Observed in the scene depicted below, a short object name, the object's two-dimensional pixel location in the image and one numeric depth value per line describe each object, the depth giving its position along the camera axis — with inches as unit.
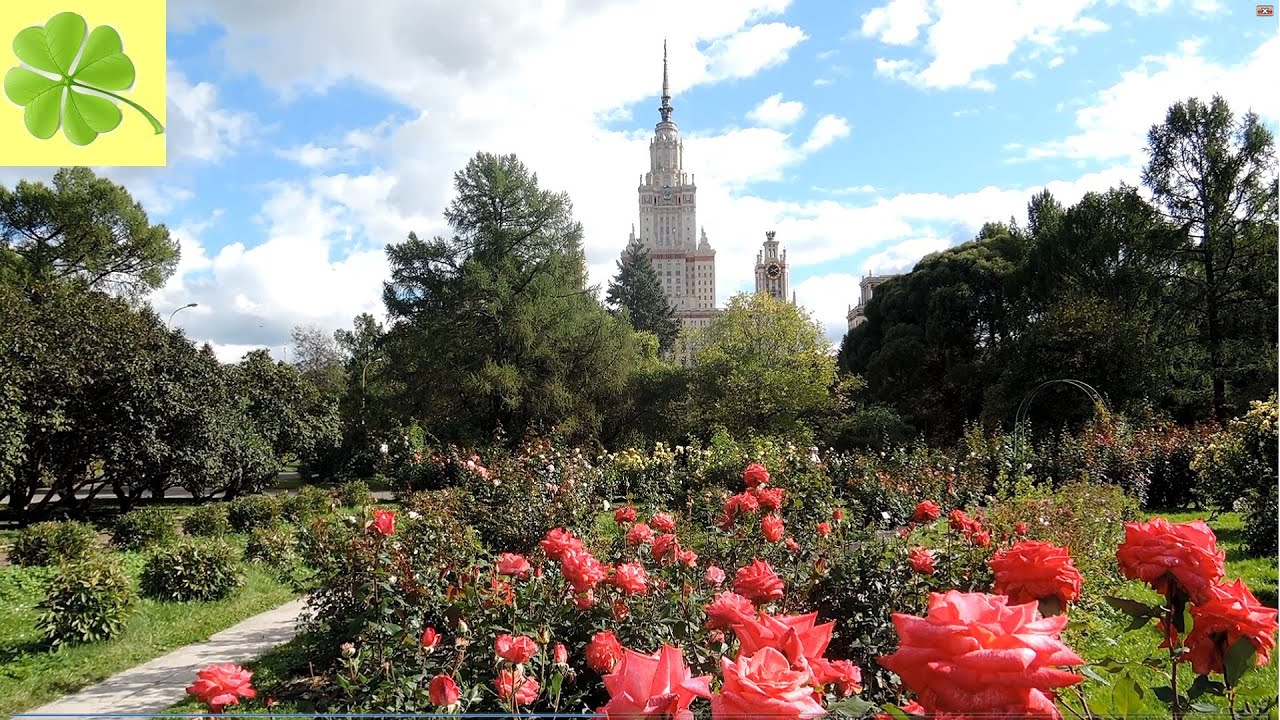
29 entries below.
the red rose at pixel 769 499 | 142.9
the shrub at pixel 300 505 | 397.1
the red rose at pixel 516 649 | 69.2
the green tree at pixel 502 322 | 695.1
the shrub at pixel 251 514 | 384.5
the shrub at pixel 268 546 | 278.3
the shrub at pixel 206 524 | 356.8
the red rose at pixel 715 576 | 102.7
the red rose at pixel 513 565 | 95.0
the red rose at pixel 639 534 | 124.2
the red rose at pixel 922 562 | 106.9
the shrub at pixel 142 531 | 324.5
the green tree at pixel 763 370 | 725.3
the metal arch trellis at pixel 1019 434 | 350.0
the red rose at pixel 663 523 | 127.2
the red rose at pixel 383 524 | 123.4
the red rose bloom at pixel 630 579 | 97.3
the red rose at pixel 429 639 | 88.0
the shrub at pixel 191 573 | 243.4
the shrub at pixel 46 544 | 278.2
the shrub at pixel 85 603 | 196.2
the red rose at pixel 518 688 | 65.8
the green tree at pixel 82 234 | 743.7
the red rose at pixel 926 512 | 134.5
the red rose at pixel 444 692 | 61.6
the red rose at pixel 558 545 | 98.1
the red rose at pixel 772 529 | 123.6
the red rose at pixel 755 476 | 163.9
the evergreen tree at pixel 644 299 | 1498.5
